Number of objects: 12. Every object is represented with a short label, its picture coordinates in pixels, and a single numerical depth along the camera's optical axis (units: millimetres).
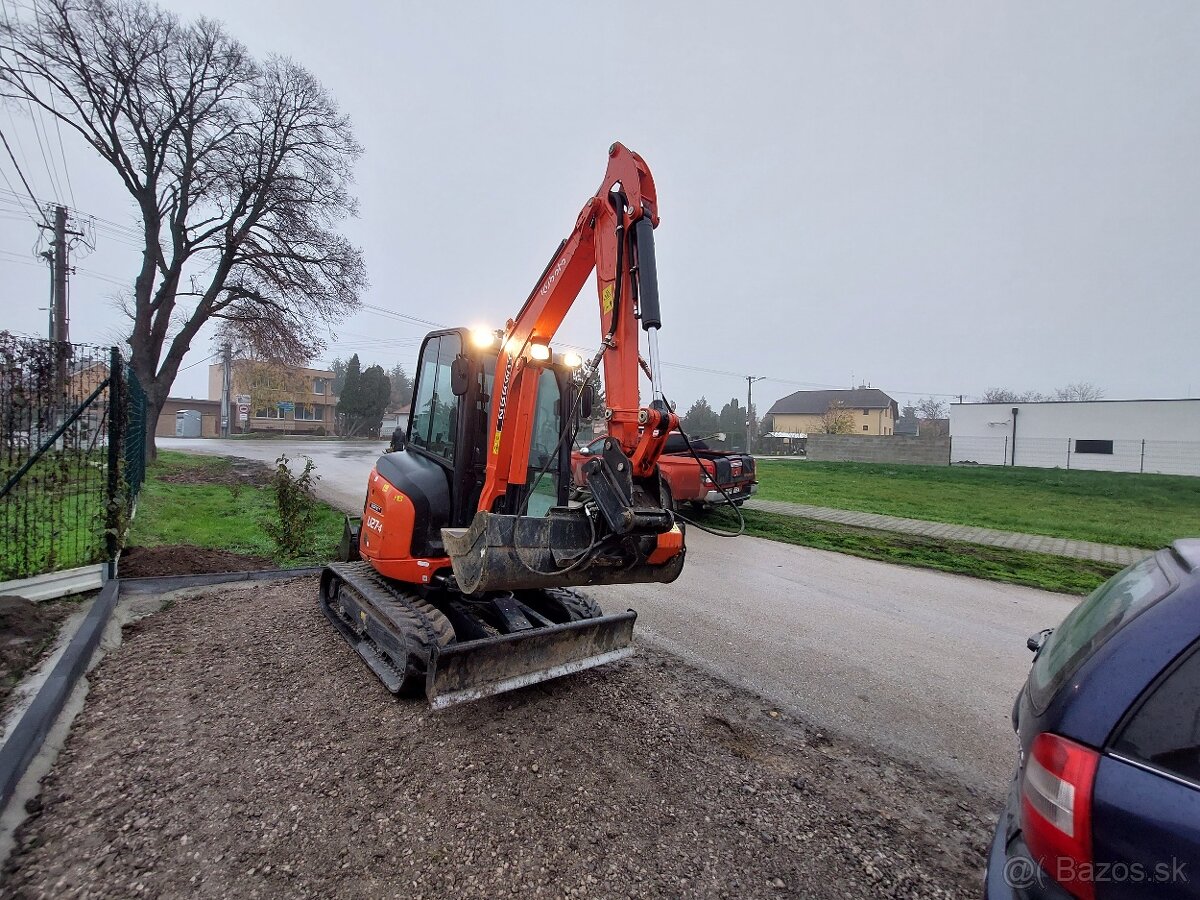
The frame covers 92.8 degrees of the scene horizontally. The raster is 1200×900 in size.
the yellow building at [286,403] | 48875
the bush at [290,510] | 7093
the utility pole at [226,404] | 47925
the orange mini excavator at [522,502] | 3158
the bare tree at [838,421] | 53906
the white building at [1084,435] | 29656
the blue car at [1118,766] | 1252
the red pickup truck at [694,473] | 10695
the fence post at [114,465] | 5473
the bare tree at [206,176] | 16141
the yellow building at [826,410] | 73375
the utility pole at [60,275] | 17769
